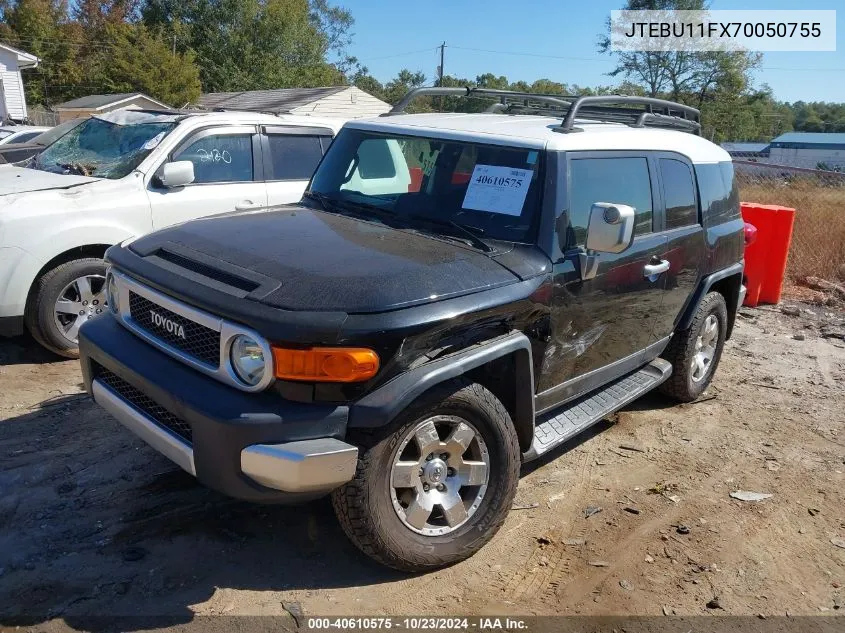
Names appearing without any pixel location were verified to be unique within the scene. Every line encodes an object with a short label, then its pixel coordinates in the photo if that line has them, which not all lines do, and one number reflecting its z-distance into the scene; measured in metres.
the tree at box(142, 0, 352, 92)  44.38
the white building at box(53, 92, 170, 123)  31.52
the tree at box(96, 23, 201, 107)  39.47
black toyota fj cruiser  2.74
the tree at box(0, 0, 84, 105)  46.12
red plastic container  8.39
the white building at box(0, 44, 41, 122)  33.22
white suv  5.23
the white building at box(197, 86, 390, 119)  30.69
